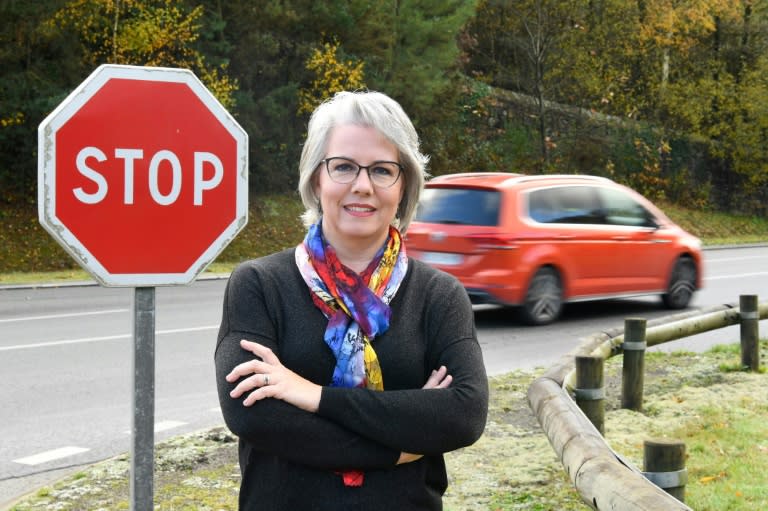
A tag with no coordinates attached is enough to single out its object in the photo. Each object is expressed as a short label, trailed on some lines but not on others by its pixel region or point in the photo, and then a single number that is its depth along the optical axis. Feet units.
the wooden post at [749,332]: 26.35
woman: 7.55
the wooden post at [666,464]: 9.64
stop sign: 7.89
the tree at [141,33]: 76.07
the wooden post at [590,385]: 17.19
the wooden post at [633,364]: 21.35
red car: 36.09
